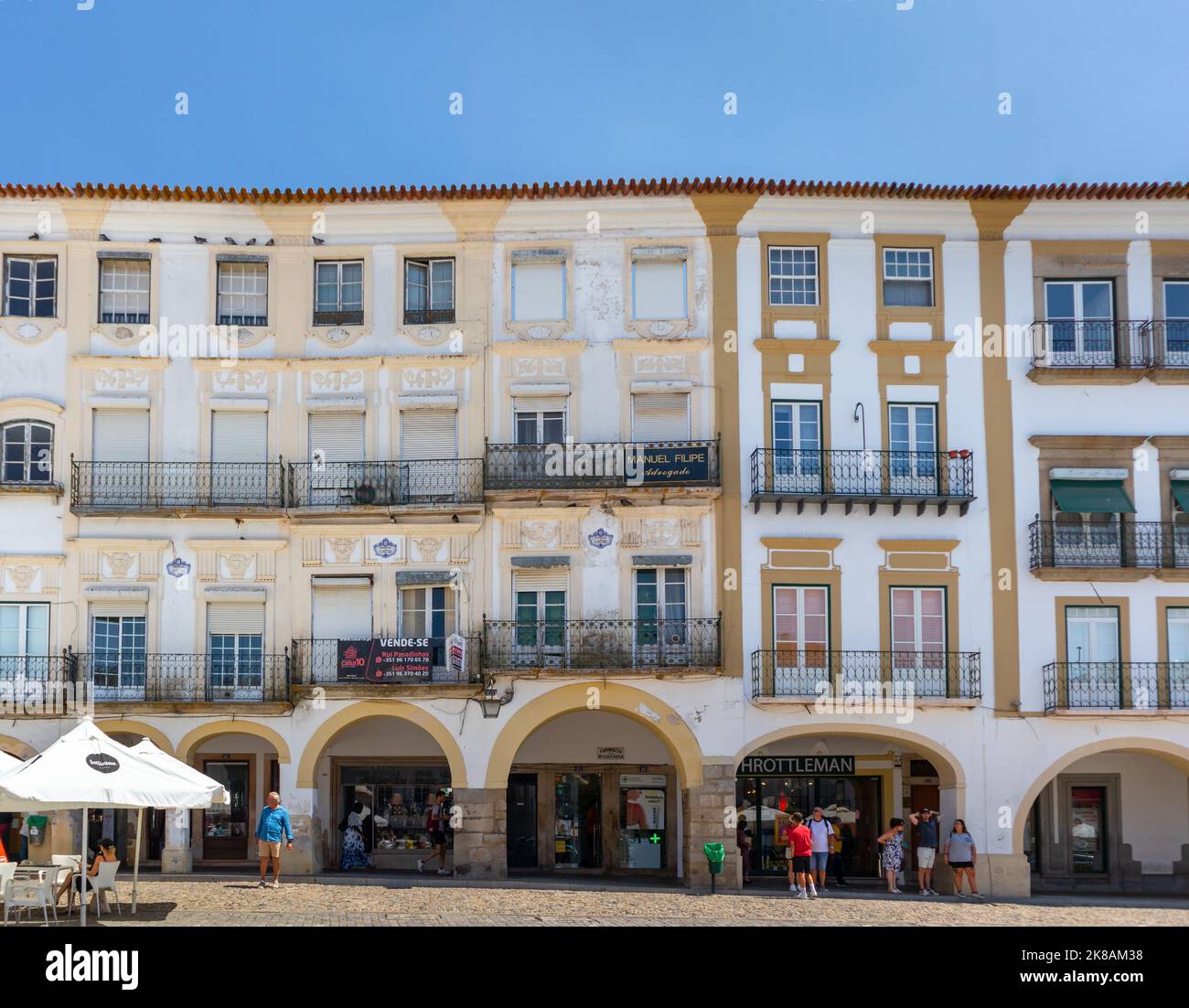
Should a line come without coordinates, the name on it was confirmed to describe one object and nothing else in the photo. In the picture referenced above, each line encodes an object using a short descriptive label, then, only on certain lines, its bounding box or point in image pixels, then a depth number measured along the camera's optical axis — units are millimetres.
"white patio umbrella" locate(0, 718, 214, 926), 17859
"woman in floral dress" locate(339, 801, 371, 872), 28078
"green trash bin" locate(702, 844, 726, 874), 24734
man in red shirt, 24344
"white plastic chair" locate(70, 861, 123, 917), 20125
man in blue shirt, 23516
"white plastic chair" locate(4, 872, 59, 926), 18672
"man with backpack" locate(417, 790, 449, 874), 27562
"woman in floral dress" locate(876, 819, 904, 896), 25844
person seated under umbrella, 20594
